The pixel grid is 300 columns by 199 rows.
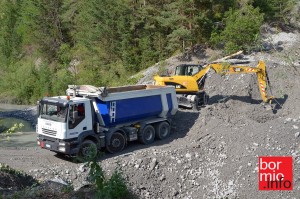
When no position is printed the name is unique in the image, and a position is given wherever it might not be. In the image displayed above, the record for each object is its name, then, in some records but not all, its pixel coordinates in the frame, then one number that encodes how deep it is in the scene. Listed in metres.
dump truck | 11.98
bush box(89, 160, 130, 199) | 6.79
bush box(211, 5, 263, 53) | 23.64
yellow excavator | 16.05
